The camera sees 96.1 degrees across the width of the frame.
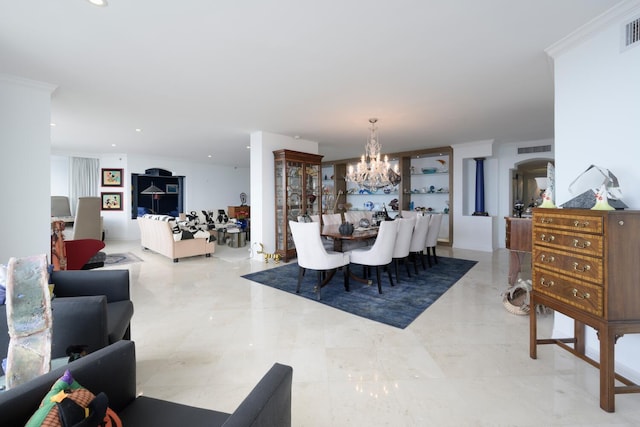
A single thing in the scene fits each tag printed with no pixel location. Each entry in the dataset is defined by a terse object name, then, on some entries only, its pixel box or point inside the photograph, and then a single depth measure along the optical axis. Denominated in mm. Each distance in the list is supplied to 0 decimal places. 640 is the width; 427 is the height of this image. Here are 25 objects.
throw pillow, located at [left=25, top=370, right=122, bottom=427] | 742
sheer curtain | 7980
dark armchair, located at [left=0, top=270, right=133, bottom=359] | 1568
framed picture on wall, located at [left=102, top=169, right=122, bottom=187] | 8211
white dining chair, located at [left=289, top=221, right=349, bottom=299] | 3403
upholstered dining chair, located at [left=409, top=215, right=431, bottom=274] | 4504
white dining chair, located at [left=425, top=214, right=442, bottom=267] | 4938
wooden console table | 3332
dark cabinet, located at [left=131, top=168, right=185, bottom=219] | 9453
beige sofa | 5480
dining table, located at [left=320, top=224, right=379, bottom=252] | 3958
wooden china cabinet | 5656
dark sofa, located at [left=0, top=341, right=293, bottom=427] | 850
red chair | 3819
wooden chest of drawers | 1601
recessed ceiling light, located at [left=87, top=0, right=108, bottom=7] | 1856
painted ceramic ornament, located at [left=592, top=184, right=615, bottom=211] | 1695
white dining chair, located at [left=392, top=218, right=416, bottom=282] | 3934
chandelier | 4641
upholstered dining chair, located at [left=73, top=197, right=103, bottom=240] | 5320
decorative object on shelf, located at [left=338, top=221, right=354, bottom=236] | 4041
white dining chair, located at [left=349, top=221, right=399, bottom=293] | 3568
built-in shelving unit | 7320
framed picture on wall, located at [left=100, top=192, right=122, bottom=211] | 8281
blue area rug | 3074
